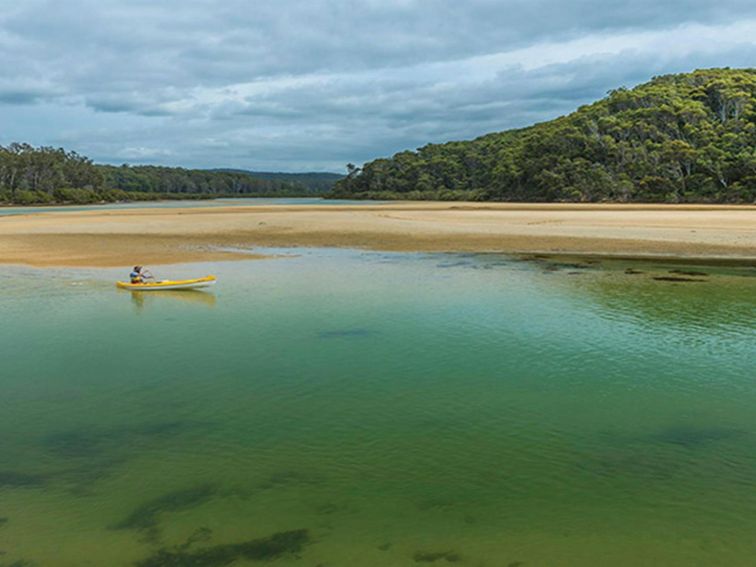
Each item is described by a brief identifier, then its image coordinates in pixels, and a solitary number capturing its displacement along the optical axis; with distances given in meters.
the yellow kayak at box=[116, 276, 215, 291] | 25.23
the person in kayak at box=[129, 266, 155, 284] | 25.48
